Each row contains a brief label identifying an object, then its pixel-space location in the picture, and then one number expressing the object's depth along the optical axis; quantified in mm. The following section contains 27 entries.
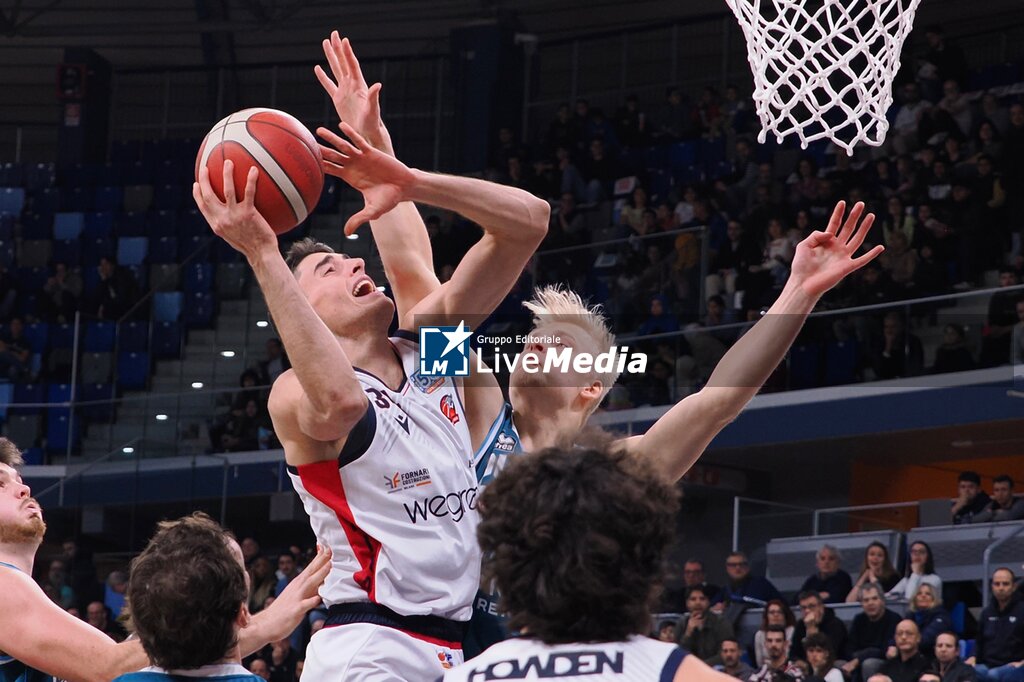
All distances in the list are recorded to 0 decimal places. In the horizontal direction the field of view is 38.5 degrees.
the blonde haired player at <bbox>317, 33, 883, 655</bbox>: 3553
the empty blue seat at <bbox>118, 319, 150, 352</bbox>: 15555
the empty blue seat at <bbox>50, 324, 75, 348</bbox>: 17141
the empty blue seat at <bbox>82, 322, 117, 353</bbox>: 15555
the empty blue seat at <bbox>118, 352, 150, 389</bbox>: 15266
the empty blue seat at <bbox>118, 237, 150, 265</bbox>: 18547
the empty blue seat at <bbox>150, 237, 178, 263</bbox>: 18266
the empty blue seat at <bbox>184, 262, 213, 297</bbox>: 16438
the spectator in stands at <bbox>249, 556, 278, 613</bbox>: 13359
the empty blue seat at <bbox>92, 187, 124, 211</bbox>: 19703
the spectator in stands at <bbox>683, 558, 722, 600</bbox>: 12109
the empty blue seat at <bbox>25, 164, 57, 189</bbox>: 20312
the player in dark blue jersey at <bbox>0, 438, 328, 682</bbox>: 3531
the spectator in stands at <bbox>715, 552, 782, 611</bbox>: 11273
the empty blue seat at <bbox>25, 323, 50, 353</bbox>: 17422
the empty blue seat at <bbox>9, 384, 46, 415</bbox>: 16688
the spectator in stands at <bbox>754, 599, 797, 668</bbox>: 10133
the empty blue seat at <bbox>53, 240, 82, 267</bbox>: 18881
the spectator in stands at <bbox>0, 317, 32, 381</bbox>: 17016
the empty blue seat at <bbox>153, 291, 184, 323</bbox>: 16219
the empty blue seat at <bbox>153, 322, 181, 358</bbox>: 15750
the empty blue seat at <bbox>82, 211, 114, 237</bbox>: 19155
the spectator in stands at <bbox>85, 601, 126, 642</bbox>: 13695
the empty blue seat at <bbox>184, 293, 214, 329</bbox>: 15789
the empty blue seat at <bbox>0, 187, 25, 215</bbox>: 19922
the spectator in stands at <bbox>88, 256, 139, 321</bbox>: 17453
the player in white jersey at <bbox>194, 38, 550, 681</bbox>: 3291
